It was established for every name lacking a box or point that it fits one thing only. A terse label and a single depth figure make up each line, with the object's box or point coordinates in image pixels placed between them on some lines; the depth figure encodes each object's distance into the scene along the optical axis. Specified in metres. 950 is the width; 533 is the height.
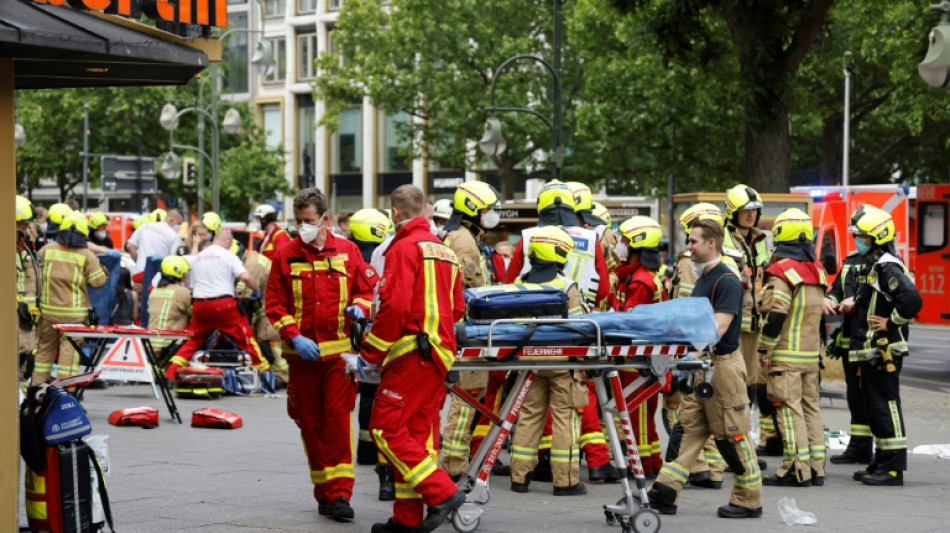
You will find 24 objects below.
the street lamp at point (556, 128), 29.44
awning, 6.33
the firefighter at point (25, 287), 12.32
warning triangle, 14.22
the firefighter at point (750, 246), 11.33
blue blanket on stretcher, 8.20
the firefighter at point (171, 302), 16.70
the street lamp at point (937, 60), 16.44
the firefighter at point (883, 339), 10.92
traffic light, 41.56
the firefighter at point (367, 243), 11.10
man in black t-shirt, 9.02
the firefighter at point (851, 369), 11.63
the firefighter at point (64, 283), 14.81
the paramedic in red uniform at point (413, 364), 8.06
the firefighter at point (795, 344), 10.73
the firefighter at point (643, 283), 11.09
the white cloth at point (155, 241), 19.73
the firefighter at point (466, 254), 10.60
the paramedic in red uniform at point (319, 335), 8.97
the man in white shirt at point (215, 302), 16.05
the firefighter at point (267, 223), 16.85
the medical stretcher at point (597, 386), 8.17
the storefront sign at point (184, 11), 7.21
